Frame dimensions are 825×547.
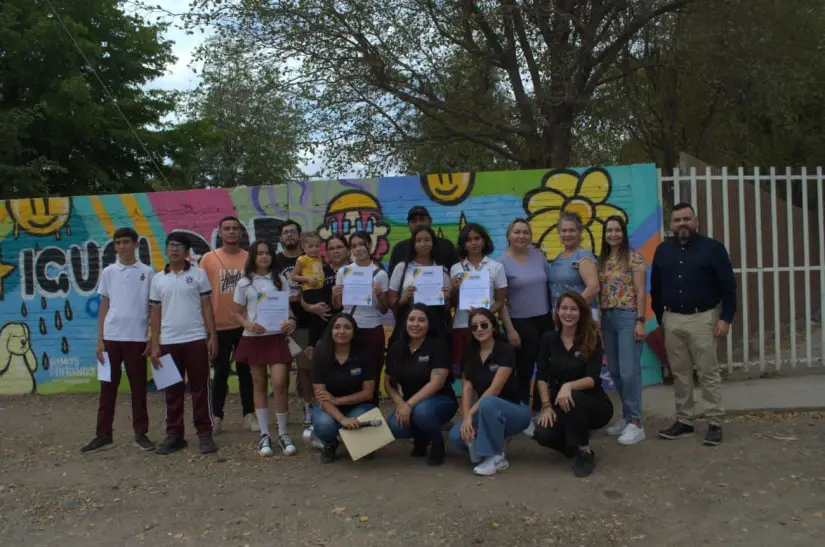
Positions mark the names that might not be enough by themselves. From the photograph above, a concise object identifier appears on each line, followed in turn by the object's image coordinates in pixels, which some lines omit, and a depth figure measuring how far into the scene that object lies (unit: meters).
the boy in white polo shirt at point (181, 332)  5.35
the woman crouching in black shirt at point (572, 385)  4.53
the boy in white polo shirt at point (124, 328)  5.47
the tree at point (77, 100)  13.79
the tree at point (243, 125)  10.76
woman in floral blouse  5.11
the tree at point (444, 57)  10.13
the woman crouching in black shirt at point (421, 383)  4.74
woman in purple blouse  5.14
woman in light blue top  5.05
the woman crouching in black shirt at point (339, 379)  4.83
